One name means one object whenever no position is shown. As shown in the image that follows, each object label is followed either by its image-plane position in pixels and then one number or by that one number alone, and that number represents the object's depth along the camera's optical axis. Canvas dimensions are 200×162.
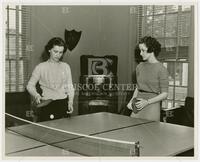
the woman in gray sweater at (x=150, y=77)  2.19
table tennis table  1.59
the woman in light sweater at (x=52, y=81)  2.17
